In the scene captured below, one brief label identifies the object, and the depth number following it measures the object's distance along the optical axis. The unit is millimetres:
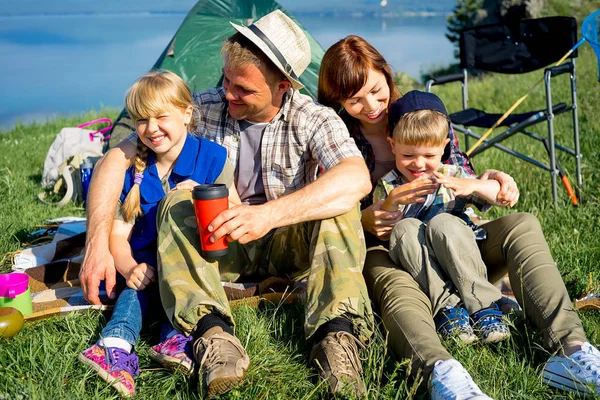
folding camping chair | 4789
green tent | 5973
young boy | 2746
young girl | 2754
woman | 2344
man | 2518
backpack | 5098
